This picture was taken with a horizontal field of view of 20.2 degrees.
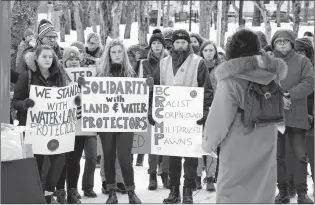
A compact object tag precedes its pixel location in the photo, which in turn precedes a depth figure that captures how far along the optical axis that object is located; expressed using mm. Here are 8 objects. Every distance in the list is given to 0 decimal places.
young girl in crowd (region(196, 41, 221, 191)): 10840
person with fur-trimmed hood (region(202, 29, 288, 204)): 6494
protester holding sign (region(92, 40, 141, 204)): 9389
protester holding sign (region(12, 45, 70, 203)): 9026
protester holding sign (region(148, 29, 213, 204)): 9511
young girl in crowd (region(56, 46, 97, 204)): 9678
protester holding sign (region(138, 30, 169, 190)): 10791
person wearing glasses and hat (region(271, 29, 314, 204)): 9511
